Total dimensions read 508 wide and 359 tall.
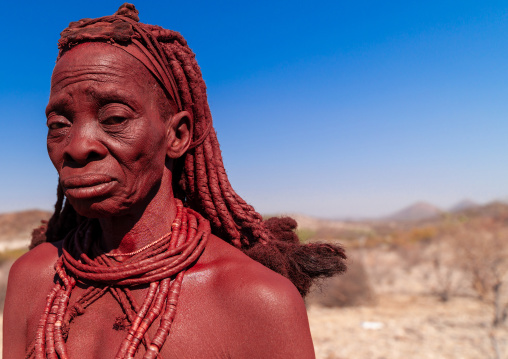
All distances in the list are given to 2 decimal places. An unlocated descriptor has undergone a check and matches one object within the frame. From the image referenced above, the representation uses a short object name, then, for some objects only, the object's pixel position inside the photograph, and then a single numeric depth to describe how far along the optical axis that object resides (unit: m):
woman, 0.53
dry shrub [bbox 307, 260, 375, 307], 9.30
